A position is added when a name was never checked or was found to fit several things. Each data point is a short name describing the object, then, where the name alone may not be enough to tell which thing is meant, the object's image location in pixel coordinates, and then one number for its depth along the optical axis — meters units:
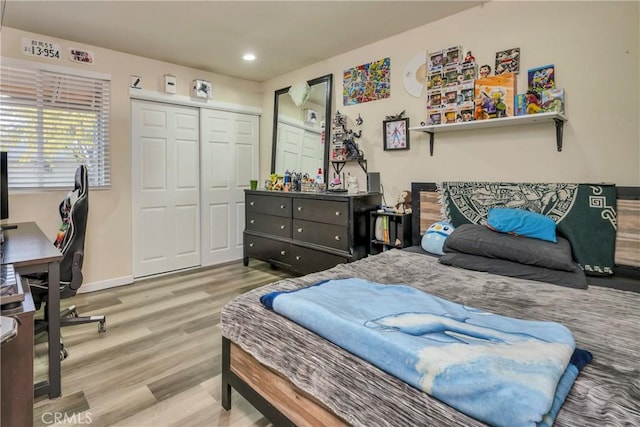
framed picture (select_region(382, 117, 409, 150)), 3.11
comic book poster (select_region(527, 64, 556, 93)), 2.30
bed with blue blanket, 0.83
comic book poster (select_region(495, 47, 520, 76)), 2.45
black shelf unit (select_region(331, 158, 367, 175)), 3.48
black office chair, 2.19
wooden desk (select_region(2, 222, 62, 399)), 1.70
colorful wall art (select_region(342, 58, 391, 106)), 3.25
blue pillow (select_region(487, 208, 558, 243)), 2.09
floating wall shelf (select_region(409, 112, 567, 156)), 2.24
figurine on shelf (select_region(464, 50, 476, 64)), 2.66
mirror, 3.79
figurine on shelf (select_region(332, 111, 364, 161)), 3.44
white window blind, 2.94
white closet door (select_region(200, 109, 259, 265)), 4.26
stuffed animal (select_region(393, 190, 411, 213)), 3.04
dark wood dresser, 3.08
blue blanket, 0.80
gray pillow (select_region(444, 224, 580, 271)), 1.91
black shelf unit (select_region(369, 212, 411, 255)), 2.94
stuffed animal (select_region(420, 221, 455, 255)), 2.49
